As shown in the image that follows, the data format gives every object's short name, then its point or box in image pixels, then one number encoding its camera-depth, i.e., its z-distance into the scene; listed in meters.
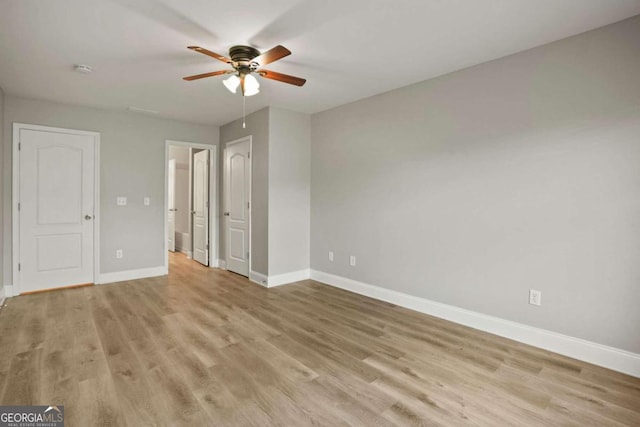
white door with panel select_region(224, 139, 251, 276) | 5.09
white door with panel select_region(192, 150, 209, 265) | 5.93
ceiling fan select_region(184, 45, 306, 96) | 2.73
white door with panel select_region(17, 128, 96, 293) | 4.24
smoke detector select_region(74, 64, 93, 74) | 3.15
